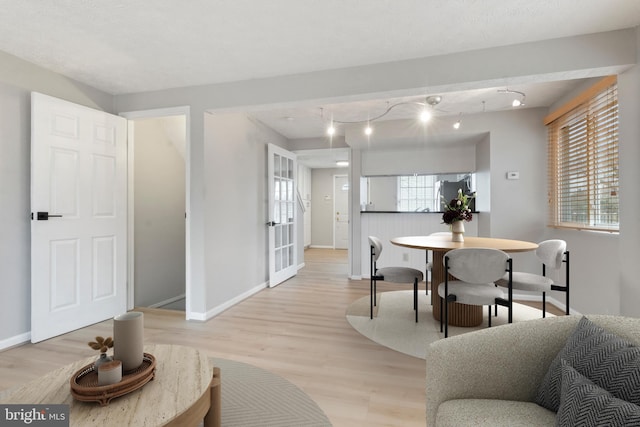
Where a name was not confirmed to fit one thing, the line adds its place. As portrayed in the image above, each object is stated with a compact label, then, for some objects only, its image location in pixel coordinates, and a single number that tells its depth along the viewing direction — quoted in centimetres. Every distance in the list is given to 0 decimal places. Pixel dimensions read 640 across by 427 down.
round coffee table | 102
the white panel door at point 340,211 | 876
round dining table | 267
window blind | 269
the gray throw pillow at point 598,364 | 84
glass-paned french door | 452
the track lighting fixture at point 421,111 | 340
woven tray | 108
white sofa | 110
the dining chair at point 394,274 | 305
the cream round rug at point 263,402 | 161
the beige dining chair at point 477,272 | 234
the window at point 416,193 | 556
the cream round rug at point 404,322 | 259
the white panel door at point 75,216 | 258
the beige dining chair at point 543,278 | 265
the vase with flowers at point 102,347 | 120
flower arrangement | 311
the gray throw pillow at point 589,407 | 74
